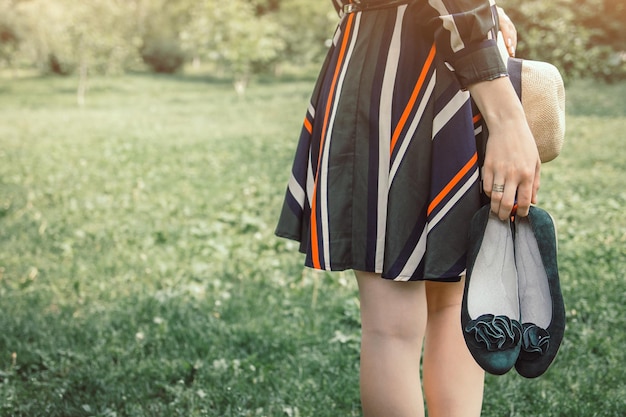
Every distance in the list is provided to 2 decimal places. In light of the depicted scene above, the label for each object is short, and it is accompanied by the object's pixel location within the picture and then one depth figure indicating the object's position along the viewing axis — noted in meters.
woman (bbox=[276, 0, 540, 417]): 1.24
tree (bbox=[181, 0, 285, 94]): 18.98
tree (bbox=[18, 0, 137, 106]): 17.09
